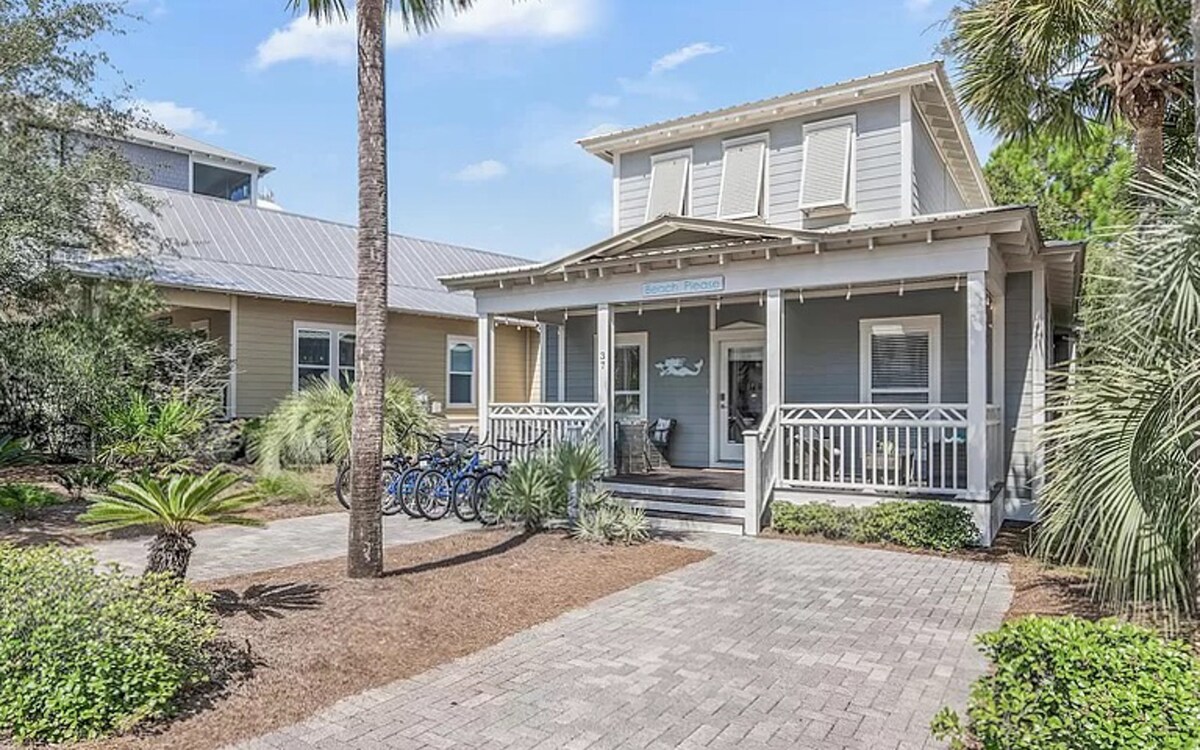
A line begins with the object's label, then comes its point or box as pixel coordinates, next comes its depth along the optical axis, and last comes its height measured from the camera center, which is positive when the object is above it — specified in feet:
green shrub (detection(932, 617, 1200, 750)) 10.34 -4.23
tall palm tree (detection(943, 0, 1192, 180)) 28.71 +13.45
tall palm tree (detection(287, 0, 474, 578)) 22.94 +3.12
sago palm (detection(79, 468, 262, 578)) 18.04 -2.85
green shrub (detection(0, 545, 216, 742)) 12.99 -4.69
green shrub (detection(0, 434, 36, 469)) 38.40 -3.25
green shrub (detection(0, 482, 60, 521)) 33.91 -5.05
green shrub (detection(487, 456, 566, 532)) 33.04 -4.52
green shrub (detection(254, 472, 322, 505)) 41.60 -5.40
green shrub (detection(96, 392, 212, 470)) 39.40 -2.30
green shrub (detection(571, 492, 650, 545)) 30.91 -5.33
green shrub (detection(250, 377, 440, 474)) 44.04 -2.17
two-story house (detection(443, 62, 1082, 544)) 32.14 +4.40
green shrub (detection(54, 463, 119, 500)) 38.91 -4.56
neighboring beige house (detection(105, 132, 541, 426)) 52.42 +6.20
